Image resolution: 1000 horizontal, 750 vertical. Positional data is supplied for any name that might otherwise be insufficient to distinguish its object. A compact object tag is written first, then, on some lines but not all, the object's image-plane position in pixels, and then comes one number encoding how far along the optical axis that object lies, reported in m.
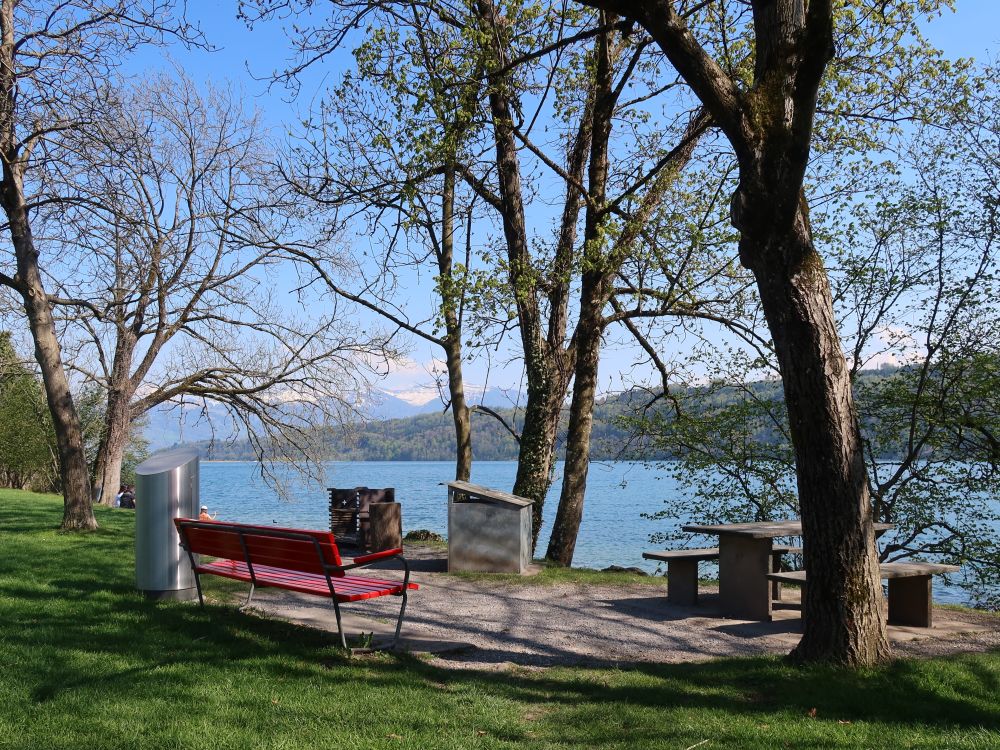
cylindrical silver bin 7.33
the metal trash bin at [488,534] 10.60
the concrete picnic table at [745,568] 7.93
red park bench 5.91
